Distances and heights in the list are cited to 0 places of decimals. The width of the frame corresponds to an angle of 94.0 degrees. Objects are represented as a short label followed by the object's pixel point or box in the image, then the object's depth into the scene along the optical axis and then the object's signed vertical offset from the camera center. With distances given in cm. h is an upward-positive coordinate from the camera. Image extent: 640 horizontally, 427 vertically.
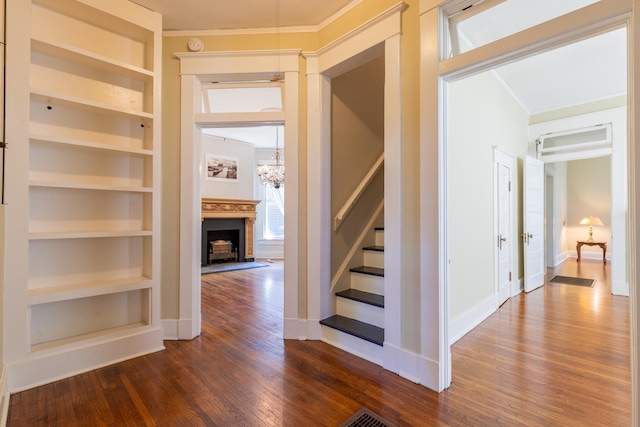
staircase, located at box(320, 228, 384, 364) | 240 -91
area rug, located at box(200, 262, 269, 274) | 621 -114
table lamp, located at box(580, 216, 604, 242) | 729 -17
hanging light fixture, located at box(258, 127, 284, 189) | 668 +95
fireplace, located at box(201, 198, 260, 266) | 691 -34
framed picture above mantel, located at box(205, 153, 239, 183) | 712 +117
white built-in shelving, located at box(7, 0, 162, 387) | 212 +28
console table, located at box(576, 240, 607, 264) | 707 -73
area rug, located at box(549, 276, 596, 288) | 507 -116
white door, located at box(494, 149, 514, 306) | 382 -7
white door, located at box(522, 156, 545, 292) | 448 -15
